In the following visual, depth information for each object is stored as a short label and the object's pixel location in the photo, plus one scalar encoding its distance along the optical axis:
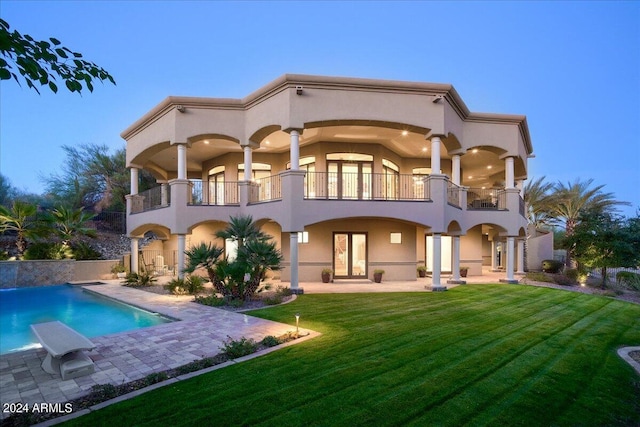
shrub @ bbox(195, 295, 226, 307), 10.84
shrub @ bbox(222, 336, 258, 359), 5.91
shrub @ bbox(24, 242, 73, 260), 17.53
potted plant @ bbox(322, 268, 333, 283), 15.62
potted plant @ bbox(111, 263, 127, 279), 18.50
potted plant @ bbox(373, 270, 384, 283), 15.88
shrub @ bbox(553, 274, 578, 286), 16.78
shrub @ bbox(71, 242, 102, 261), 18.42
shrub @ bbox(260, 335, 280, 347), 6.52
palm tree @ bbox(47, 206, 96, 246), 18.92
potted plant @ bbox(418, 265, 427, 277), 18.02
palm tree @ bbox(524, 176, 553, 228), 28.19
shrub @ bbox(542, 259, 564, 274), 20.92
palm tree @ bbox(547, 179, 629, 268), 25.52
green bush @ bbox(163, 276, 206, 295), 12.90
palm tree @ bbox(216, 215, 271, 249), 11.70
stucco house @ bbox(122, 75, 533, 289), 12.92
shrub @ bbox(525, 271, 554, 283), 17.64
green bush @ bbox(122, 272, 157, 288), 15.44
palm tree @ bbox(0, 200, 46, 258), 17.42
